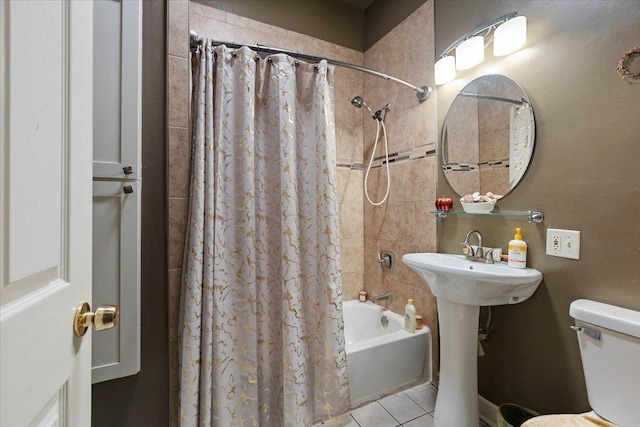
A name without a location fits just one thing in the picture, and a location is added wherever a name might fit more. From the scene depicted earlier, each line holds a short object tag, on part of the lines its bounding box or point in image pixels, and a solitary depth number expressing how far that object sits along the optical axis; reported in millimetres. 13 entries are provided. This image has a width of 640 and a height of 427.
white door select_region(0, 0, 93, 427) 341
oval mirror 1351
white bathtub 1587
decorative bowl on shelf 1436
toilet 885
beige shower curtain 1191
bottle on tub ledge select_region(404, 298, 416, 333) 1795
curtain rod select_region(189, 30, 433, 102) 1268
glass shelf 1262
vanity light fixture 1317
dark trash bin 1282
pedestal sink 1175
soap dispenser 1281
